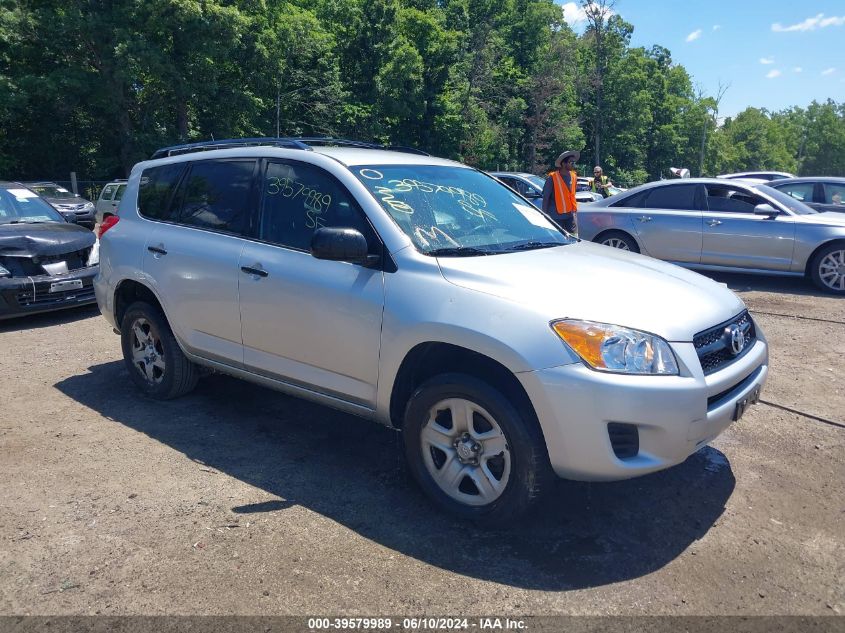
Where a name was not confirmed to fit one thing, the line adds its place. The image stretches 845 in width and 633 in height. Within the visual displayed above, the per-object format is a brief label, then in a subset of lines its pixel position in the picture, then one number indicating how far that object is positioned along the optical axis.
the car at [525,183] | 13.41
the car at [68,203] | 17.83
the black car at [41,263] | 7.49
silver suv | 3.05
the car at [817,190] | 11.07
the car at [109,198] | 15.48
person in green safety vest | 16.25
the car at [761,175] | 18.61
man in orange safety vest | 8.80
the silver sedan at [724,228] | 9.02
